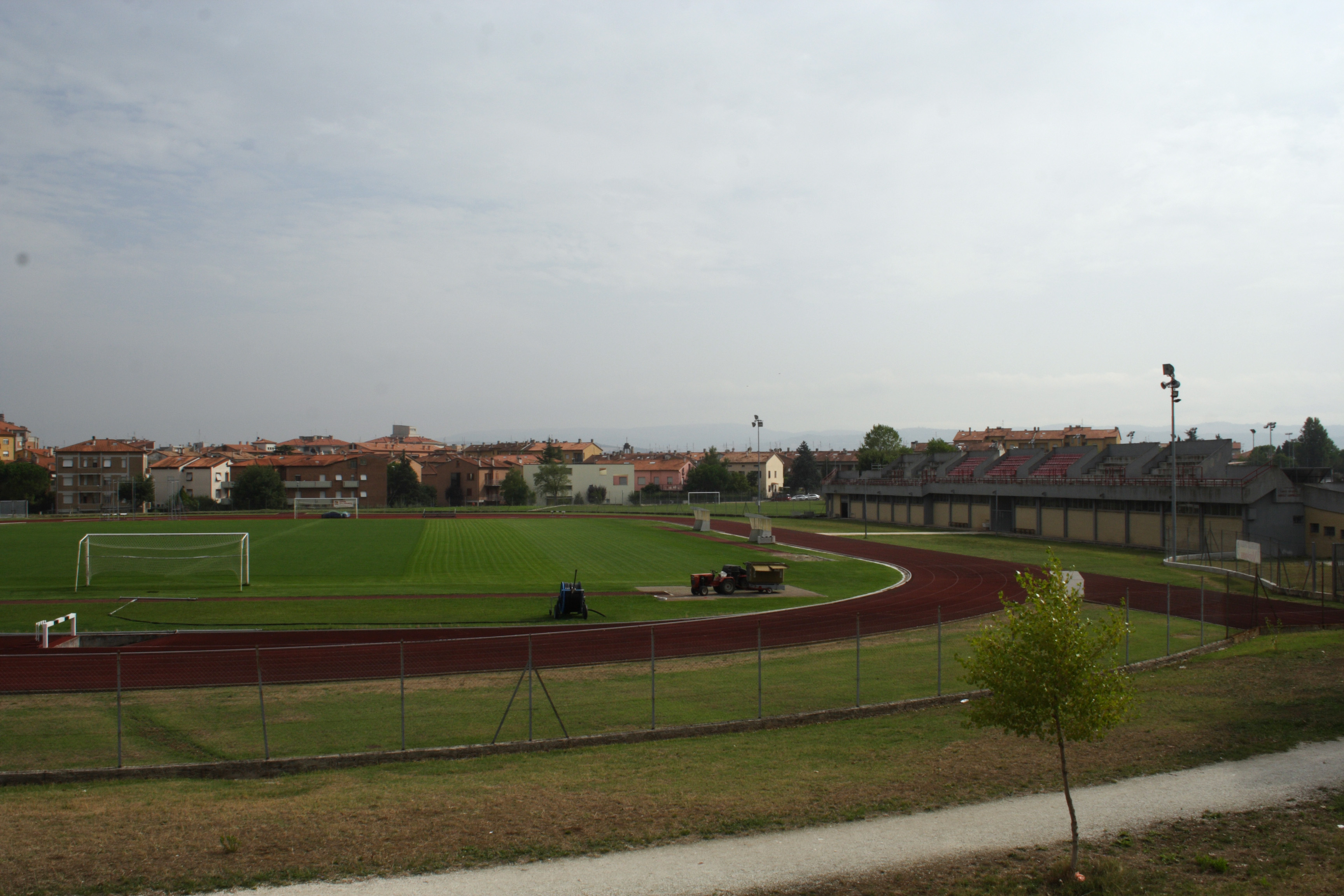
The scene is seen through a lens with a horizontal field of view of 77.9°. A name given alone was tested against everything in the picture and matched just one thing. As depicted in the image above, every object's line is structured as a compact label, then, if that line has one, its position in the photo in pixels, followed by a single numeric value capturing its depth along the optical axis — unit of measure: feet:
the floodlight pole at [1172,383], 154.81
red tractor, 119.55
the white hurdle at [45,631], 80.94
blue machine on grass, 100.37
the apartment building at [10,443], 461.37
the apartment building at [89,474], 381.81
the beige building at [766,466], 552.41
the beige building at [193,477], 382.83
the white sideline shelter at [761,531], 198.90
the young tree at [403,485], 411.54
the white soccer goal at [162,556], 128.98
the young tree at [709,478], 440.86
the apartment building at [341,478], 389.19
